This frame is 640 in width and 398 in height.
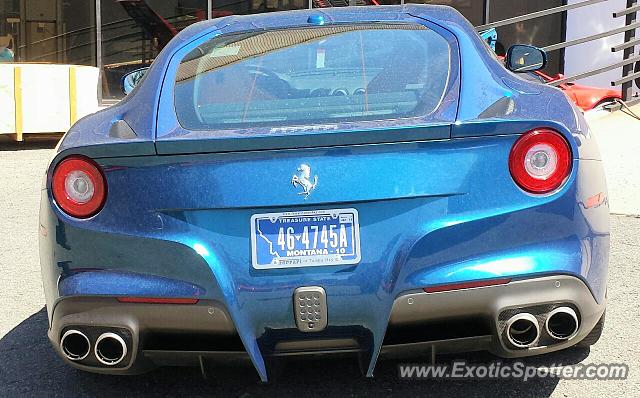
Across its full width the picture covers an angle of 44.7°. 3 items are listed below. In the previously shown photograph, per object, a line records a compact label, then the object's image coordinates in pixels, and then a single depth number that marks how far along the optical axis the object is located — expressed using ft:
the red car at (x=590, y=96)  36.50
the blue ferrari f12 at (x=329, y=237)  8.27
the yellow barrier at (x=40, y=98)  35.63
